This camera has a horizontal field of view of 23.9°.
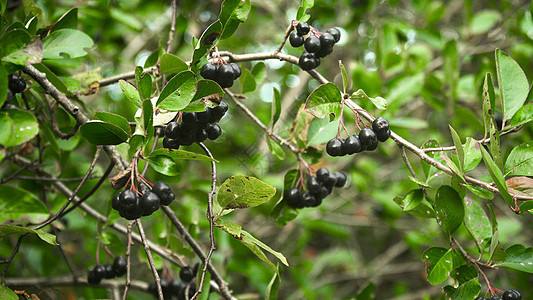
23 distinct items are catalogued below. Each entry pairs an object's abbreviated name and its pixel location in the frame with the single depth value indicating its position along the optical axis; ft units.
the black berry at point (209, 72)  2.00
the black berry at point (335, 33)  2.09
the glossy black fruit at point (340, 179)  2.25
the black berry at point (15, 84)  2.09
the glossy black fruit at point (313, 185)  2.20
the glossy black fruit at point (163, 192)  1.96
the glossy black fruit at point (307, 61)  2.08
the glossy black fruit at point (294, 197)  2.22
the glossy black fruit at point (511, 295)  2.04
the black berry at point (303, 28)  2.08
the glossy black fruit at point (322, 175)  2.21
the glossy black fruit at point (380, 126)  2.01
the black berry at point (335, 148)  2.04
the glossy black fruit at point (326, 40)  2.07
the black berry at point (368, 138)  2.01
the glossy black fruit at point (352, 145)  2.02
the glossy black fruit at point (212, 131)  2.03
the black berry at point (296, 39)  2.09
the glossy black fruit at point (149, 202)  1.93
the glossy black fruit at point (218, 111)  1.99
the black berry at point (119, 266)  2.30
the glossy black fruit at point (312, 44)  2.07
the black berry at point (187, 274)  2.28
